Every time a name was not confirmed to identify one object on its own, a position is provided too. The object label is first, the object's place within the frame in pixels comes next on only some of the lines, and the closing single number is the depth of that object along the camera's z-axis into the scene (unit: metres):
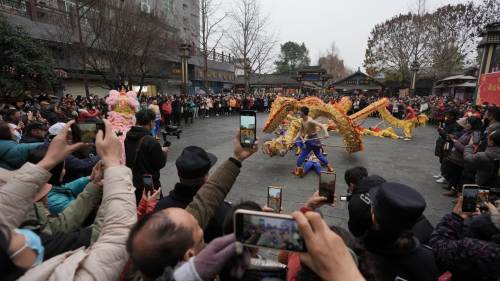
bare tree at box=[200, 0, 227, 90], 20.78
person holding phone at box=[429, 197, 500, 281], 1.46
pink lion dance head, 5.05
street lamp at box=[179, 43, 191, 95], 15.26
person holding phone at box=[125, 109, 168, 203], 3.21
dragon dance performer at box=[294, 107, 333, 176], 6.23
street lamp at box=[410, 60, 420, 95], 19.62
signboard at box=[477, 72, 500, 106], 10.16
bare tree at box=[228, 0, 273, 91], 23.88
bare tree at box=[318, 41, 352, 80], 61.50
